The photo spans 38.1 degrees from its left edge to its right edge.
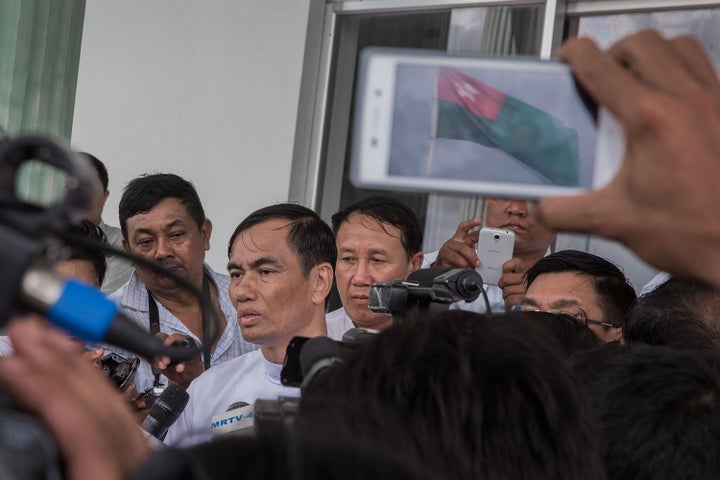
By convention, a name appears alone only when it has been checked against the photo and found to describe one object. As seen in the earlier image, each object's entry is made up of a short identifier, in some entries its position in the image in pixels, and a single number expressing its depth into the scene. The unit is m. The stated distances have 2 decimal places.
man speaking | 3.45
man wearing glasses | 3.25
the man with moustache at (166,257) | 4.39
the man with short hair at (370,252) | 3.90
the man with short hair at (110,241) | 4.85
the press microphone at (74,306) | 0.64
